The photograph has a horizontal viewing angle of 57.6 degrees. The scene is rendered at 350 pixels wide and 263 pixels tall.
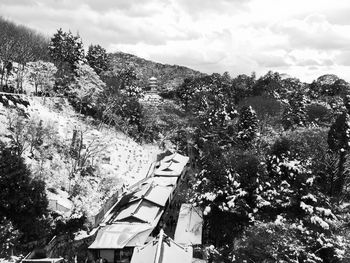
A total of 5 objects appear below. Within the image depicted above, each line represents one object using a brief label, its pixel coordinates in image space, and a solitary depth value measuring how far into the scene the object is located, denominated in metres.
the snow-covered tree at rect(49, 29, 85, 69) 56.08
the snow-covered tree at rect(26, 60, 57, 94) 44.12
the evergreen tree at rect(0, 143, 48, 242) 18.88
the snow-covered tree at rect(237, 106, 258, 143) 42.75
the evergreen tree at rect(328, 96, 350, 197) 32.16
